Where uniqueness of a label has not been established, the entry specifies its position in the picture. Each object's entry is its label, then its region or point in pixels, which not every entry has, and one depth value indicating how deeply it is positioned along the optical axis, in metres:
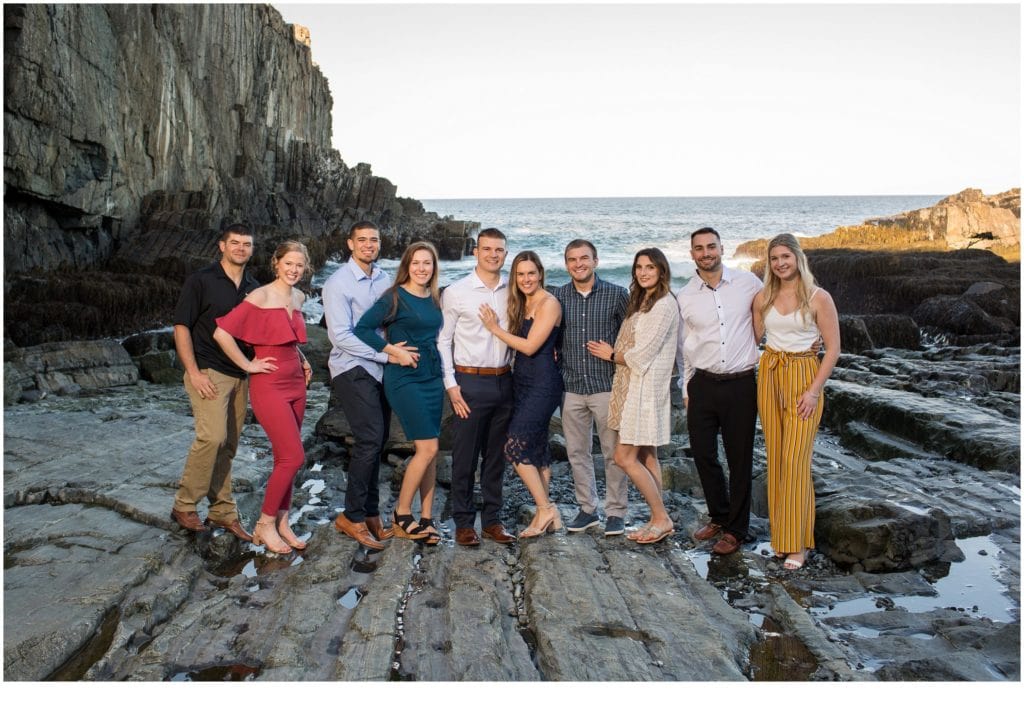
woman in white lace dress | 5.08
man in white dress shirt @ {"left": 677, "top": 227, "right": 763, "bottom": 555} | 5.18
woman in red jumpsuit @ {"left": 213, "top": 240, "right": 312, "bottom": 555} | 5.00
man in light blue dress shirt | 5.09
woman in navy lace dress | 5.11
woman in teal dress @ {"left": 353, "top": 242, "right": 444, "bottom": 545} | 5.04
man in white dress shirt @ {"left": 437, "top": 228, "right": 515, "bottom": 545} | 5.09
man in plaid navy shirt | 5.28
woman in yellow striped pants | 4.96
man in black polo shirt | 5.07
